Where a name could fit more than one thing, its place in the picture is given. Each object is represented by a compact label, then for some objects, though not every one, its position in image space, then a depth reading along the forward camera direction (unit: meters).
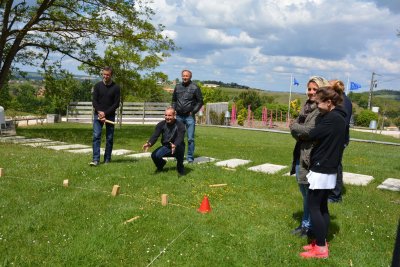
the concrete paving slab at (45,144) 11.60
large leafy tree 14.20
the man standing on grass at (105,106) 8.18
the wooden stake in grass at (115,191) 5.89
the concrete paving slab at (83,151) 10.26
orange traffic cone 5.31
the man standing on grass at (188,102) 8.70
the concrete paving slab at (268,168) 8.42
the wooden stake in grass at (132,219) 4.75
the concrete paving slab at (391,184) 7.36
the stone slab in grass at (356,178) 7.75
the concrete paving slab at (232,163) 8.85
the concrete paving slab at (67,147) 11.04
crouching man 7.13
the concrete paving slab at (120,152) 10.15
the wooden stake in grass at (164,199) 5.54
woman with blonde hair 4.30
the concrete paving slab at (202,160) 9.17
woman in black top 3.93
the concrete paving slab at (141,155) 9.72
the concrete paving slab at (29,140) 12.37
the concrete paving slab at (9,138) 12.44
